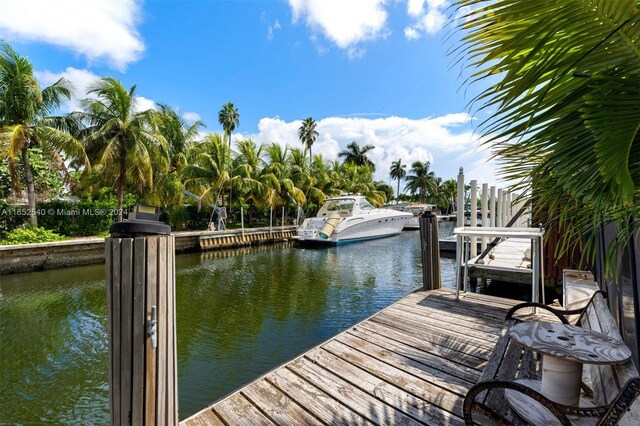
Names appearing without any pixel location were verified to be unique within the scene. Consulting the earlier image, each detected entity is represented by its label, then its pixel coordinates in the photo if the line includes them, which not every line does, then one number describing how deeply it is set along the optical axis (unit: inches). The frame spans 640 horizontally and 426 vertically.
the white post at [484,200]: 315.8
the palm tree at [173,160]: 667.4
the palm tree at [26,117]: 444.5
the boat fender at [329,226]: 634.6
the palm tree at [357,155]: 1678.2
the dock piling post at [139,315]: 58.4
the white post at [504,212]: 376.5
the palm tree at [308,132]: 1483.8
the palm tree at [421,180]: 1839.3
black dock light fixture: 58.8
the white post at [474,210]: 271.7
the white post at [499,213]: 316.8
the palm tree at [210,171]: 687.7
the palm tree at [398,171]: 2014.0
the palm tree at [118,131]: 517.3
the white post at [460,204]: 259.9
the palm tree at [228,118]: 1269.7
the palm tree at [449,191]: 1902.7
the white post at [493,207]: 316.4
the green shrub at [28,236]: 411.8
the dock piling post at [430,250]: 186.2
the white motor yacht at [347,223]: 644.1
